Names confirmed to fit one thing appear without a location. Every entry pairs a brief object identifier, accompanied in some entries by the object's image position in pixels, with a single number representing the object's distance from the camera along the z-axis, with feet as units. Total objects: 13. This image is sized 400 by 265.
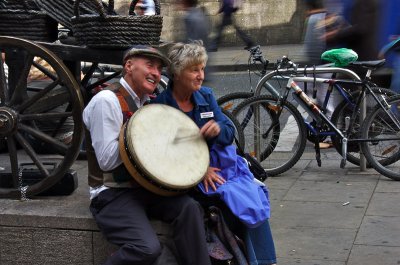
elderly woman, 19.81
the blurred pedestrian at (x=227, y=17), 63.05
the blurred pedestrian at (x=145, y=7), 43.26
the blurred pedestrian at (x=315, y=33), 41.98
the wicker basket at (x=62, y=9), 24.80
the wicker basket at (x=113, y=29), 21.77
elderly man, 19.01
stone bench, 21.25
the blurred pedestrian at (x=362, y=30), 40.87
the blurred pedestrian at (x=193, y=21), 47.00
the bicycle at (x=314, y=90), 33.72
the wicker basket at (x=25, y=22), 23.98
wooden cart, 22.07
